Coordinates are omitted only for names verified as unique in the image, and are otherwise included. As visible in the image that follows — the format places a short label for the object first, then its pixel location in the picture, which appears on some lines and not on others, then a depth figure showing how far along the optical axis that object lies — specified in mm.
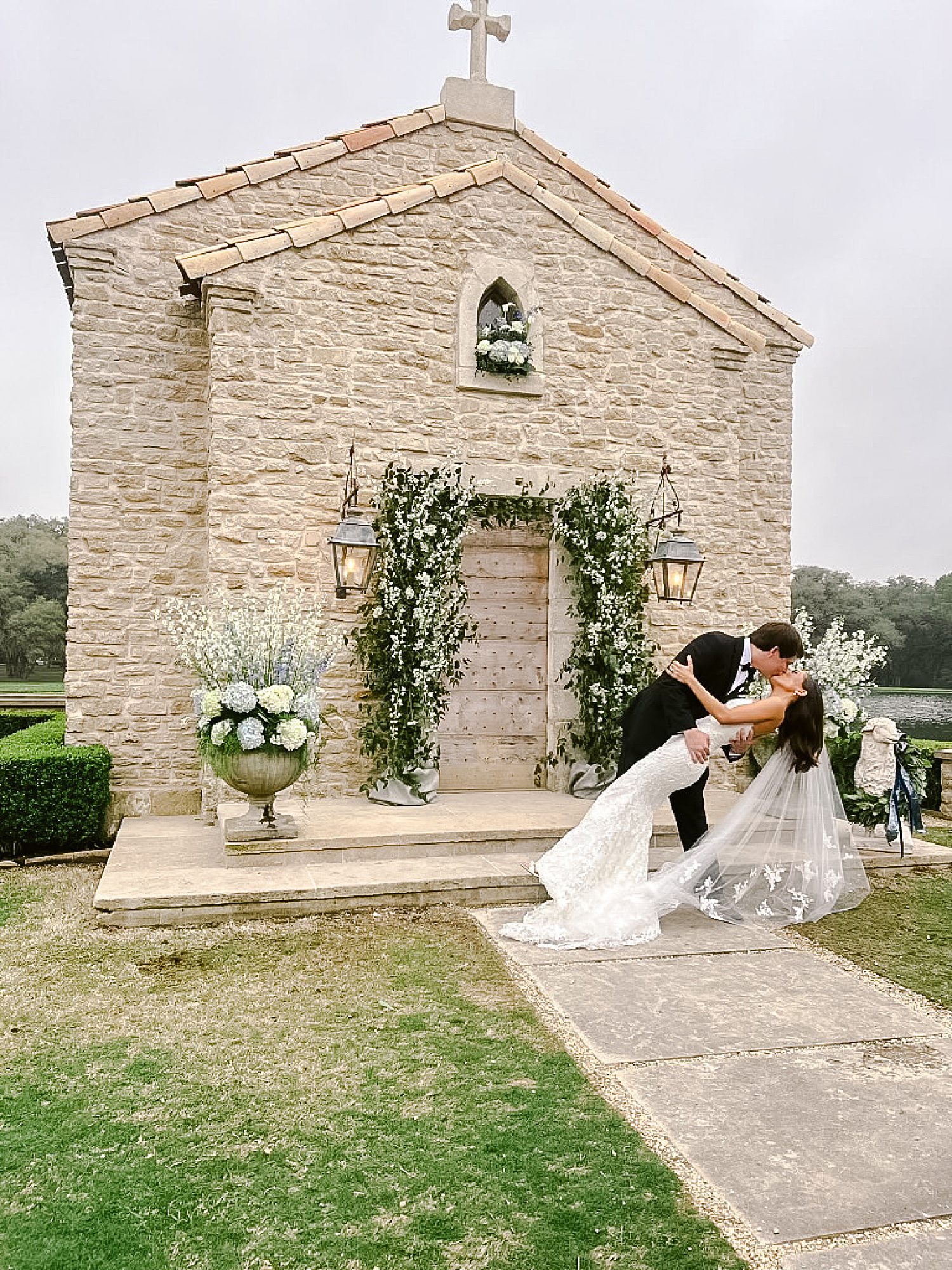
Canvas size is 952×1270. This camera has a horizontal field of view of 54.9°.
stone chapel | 7945
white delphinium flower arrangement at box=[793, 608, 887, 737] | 7695
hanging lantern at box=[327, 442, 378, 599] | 7398
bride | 5434
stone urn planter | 6316
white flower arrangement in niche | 8406
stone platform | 5598
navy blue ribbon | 7246
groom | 5668
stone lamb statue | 7297
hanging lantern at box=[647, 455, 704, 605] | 8305
